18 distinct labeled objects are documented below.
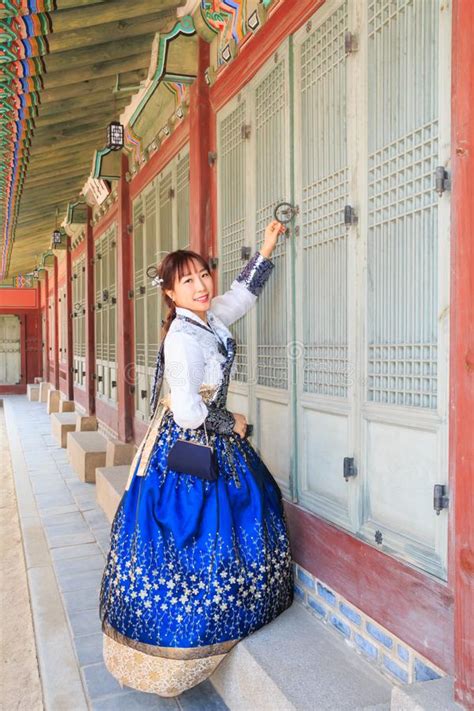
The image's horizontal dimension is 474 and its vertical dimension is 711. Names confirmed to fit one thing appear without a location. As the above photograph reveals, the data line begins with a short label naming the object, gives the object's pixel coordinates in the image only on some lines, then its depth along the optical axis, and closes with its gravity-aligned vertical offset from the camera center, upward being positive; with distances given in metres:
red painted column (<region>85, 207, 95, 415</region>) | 8.86 +0.02
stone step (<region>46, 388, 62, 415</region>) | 12.40 -1.13
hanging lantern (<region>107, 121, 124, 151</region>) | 5.07 +1.61
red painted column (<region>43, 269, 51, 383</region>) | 16.41 +0.52
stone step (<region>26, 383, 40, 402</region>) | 16.44 -1.31
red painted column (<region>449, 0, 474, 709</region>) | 1.61 -0.05
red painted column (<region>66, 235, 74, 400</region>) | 11.02 +0.20
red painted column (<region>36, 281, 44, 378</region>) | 19.38 -0.12
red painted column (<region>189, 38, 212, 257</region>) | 3.82 +1.11
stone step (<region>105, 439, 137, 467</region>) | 6.02 -1.04
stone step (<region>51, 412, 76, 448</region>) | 9.02 -1.19
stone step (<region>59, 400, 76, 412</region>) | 10.91 -1.08
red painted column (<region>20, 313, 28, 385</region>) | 19.52 -0.31
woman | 2.34 -0.77
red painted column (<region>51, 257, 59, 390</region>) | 13.77 +0.48
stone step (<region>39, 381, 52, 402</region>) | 15.63 -1.20
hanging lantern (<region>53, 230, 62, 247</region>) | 9.84 +1.59
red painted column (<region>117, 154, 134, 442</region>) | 6.37 +0.26
